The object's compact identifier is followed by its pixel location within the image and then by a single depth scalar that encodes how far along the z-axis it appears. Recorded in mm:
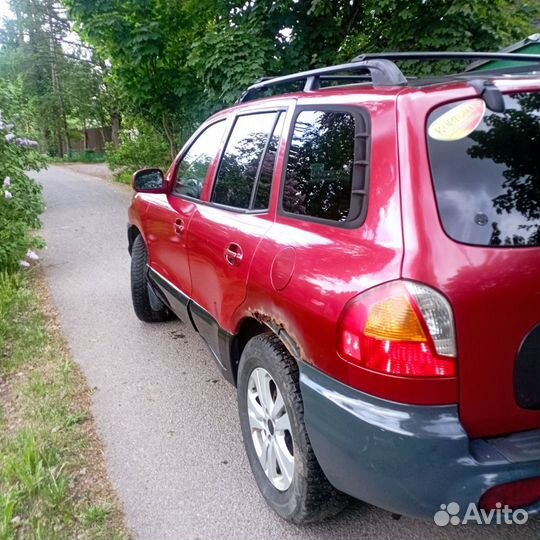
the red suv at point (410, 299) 1604
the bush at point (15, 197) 6242
